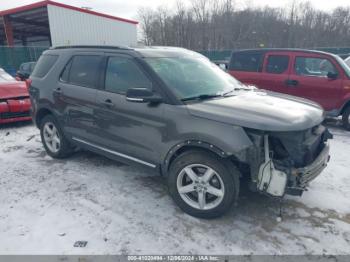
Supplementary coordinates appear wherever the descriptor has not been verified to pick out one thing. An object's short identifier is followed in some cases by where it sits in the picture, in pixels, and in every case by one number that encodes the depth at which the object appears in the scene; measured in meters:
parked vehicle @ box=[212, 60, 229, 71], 9.11
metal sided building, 17.66
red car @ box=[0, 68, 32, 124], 6.64
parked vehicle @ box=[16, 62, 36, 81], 12.80
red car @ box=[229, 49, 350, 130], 6.45
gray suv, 2.67
